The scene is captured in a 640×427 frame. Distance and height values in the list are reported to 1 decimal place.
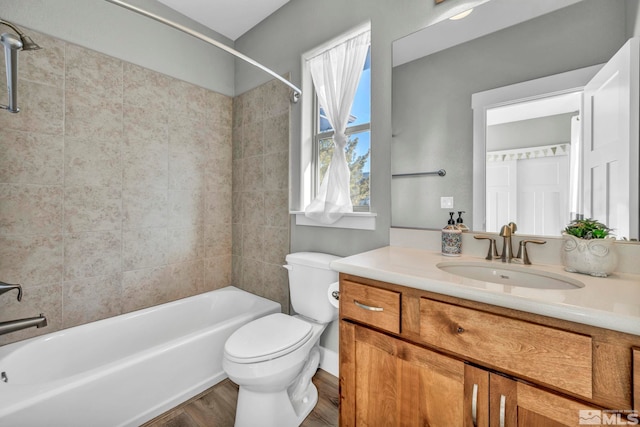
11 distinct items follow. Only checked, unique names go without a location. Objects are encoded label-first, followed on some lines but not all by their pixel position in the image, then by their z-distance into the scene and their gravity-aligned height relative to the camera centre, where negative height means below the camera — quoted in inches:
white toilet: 47.9 -27.1
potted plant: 34.1 -5.0
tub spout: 44.9 -19.6
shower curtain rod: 47.5 +36.1
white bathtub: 43.0 -31.9
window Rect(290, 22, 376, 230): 66.6 +16.8
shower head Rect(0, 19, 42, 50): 45.5 +28.4
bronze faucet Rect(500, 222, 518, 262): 42.9 -5.0
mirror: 38.7 +23.4
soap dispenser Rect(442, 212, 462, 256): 47.4 -5.5
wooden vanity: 23.1 -16.1
